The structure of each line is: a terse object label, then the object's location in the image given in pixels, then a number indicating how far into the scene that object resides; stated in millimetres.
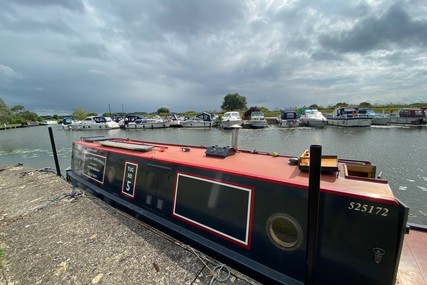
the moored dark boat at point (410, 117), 33300
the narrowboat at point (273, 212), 1850
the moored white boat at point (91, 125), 40688
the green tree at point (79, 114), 66250
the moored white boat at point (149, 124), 41531
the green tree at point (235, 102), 80938
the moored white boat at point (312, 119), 34562
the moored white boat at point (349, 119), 32656
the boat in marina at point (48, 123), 75194
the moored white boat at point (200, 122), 40438
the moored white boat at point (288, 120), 36625
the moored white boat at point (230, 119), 34656
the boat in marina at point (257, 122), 34969
